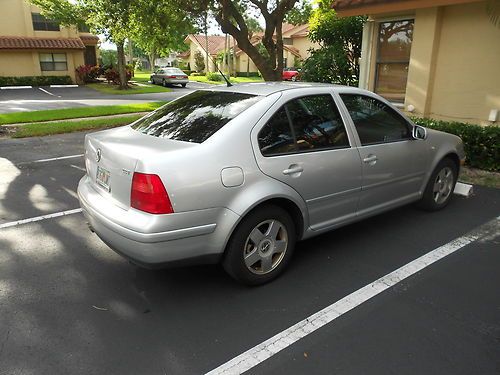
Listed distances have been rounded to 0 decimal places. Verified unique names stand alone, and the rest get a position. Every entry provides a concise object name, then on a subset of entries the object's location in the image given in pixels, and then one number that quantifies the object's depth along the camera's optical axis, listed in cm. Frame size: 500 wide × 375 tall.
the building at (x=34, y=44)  3116
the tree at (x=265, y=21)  1257
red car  3644
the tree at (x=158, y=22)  1251
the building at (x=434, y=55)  769
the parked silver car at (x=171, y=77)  3278
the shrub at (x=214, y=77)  4196
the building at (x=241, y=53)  5271
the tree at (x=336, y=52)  1130
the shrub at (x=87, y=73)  3306
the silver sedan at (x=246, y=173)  294
